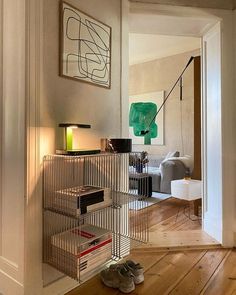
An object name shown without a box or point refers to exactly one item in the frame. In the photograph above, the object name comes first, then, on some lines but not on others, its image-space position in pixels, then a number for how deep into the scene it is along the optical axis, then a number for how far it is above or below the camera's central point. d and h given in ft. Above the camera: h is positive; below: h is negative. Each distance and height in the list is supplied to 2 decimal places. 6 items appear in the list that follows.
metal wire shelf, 5.12 -1.32
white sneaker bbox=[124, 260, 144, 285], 6.03 -2.94
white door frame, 8.06 +0.80
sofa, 14.80 -1.43
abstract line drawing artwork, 5.66 +2.41
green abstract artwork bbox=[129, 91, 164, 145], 19.81 +2.39
